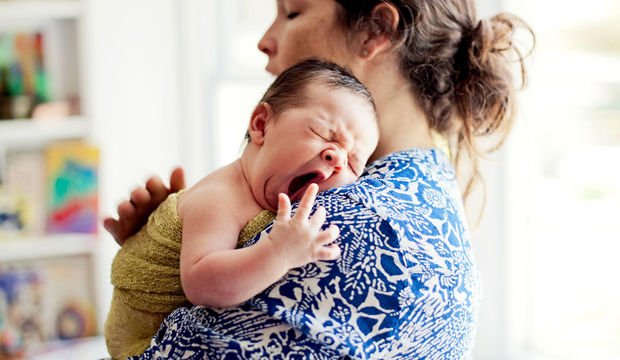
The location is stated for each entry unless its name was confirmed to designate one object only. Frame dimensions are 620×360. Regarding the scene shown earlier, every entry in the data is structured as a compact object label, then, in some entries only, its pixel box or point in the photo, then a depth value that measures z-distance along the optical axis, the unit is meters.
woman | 1.02
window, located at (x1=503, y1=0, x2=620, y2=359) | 2.44
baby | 1.00
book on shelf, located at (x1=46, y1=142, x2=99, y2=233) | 3.13
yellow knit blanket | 1.16
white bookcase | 3.06
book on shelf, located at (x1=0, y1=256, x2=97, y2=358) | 3.17
